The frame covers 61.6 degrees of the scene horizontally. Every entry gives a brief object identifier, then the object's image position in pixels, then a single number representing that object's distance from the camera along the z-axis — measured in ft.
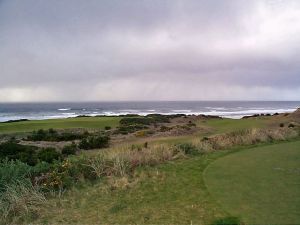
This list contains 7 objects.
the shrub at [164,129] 59.16
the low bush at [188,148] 30.62
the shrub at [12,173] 20.65
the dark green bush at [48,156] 30.01
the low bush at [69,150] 36.74
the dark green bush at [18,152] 30.56
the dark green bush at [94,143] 41.40
